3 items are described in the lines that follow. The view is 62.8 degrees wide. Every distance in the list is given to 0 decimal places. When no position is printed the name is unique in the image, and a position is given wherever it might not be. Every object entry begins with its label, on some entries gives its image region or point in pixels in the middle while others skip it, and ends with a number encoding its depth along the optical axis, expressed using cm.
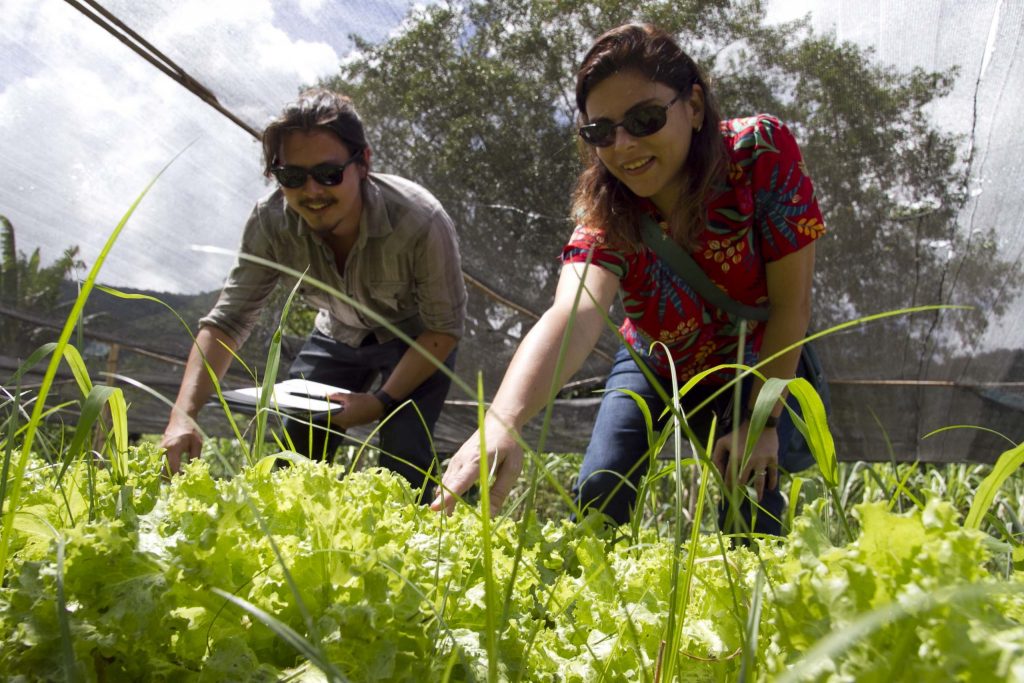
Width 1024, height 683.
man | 248
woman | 177
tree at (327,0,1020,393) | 380
